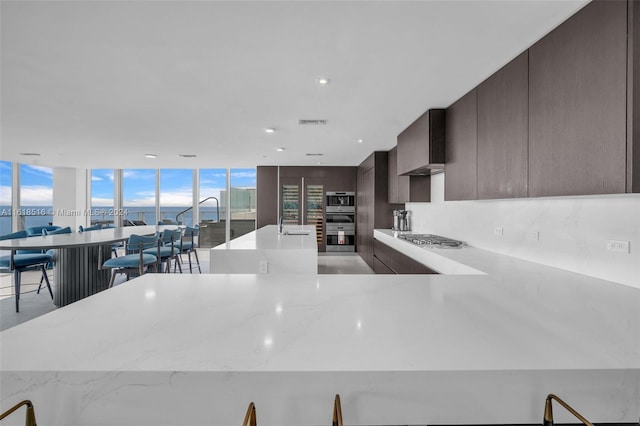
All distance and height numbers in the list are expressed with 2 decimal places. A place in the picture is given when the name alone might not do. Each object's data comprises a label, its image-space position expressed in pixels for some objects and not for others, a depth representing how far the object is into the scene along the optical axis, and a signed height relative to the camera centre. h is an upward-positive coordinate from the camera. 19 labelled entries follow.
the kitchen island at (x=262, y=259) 2.59 -0.43
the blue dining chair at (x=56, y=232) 4.46 -0.36
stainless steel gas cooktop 2.96 -0.31
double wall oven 7.75 -0.24
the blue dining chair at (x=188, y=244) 5.28 -0.63
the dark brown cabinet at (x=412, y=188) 4.27 +0.36
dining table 3.75 -0.75
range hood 3.10 +0.79
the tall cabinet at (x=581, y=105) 1.28 +0.56
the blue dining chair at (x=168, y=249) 4.50 -0.62
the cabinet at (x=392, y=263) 2.99 -0.63
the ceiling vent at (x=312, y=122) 3.58 +1.12
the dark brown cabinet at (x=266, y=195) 7.74 +0.44
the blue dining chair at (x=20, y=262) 3.74 -0.70
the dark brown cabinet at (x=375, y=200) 5.81 +0.26
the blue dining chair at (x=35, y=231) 4.73 -0.35
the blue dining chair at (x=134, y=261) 3.68 -0.67
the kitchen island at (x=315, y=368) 0.67 -0.36
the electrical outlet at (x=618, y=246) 1.56 -0.17
